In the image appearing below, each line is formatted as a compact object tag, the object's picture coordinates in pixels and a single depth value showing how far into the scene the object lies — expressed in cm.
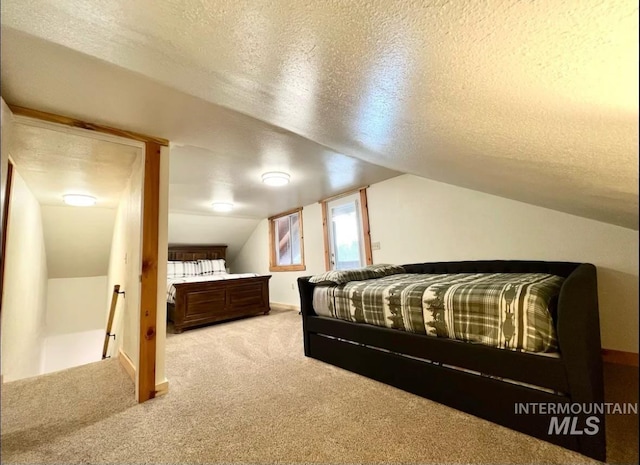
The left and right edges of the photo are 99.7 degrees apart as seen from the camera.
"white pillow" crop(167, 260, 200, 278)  500
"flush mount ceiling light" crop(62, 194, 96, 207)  308
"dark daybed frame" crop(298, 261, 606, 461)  117
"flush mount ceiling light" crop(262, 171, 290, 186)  297
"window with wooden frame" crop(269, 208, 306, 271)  515
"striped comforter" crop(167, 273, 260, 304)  386
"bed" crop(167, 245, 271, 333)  378
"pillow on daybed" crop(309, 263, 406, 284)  239
